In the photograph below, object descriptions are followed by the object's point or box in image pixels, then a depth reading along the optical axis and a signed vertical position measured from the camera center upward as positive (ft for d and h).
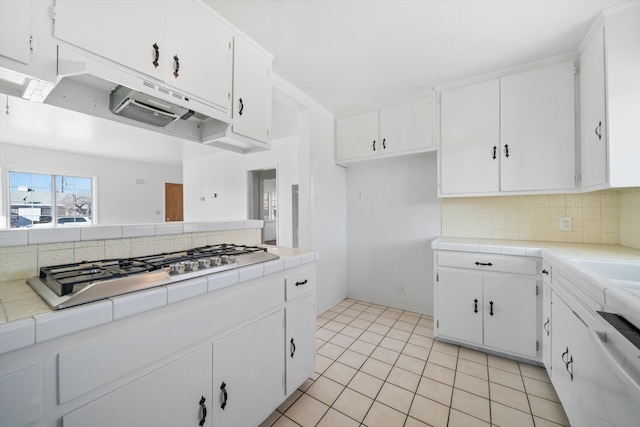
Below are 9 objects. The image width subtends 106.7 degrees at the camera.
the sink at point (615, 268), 4.20 -1.05
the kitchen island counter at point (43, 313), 1.87 -0.88
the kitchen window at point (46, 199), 8.50 +0.63
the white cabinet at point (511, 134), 6.38 +2.27
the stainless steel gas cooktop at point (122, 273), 2.42 -0.75
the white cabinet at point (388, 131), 8.28 +3.11
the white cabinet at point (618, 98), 4.74 +2.32
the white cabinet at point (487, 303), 6.08 -2.52
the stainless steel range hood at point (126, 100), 3.29 +1.98
